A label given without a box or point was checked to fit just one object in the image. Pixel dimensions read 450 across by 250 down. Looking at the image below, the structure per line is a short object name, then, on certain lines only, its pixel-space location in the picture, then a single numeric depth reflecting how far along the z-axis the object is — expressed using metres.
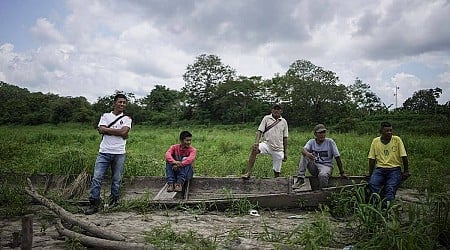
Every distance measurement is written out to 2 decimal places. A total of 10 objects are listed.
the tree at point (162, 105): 36.88
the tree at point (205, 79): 38.62
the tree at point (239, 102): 34.66
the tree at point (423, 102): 31.39
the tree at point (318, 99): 29.98
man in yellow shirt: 5.25
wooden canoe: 5.47
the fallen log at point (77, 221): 3.74
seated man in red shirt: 6.16
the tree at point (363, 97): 34.09
